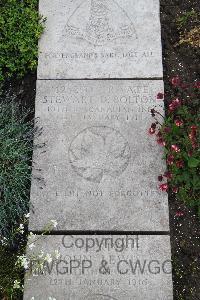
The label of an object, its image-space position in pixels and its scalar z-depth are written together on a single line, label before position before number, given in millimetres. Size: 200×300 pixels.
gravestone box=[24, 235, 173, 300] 3826
